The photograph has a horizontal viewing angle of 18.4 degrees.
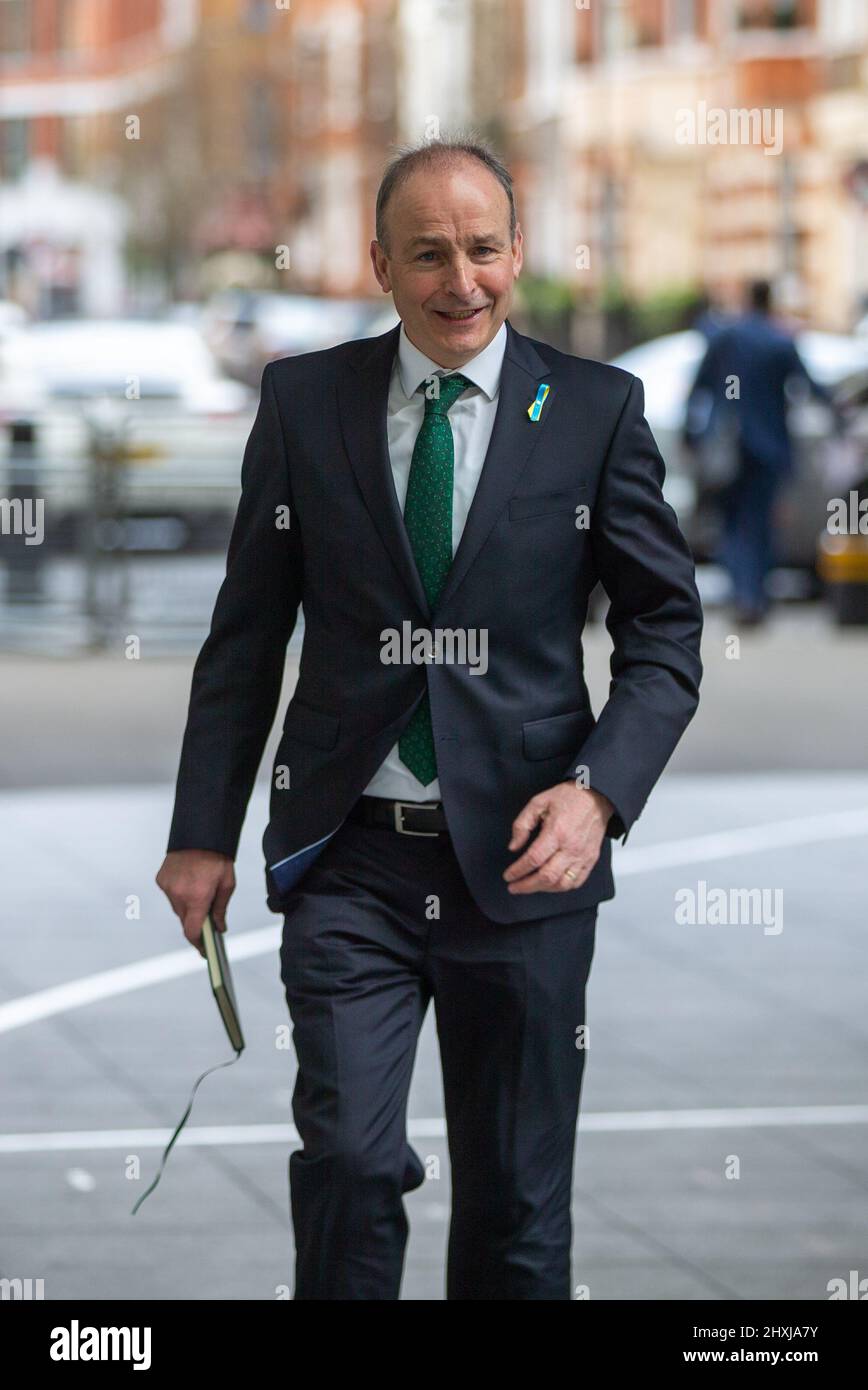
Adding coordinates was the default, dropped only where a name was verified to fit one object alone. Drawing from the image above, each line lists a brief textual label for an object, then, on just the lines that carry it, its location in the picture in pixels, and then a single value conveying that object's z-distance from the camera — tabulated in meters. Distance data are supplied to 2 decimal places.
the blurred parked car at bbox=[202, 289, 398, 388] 32.28
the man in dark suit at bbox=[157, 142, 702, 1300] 3.68
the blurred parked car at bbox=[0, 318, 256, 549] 15.30
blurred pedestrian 15.12
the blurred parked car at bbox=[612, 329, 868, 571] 16.84
